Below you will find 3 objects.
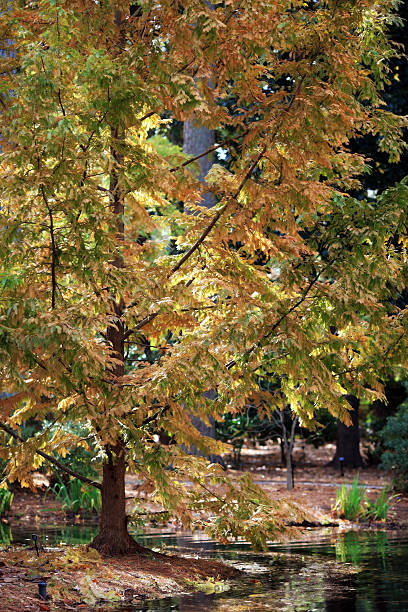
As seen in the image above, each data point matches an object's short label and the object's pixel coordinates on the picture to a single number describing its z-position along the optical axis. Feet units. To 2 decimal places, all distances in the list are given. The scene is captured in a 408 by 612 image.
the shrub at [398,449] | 56.08
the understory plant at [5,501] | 45.92
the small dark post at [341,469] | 67.77
